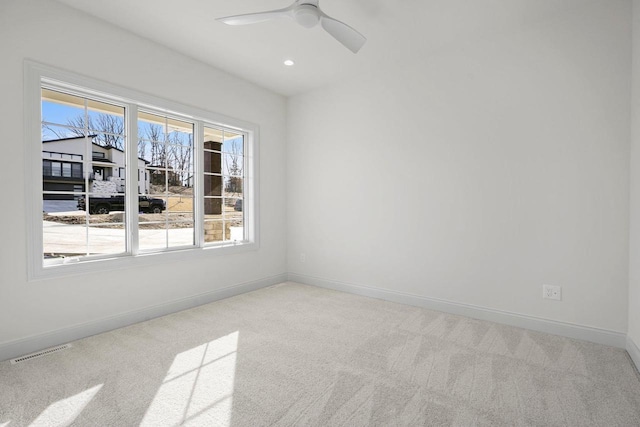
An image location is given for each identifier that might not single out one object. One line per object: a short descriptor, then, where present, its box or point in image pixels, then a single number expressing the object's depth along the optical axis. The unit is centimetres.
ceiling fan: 221
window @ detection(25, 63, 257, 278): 262
